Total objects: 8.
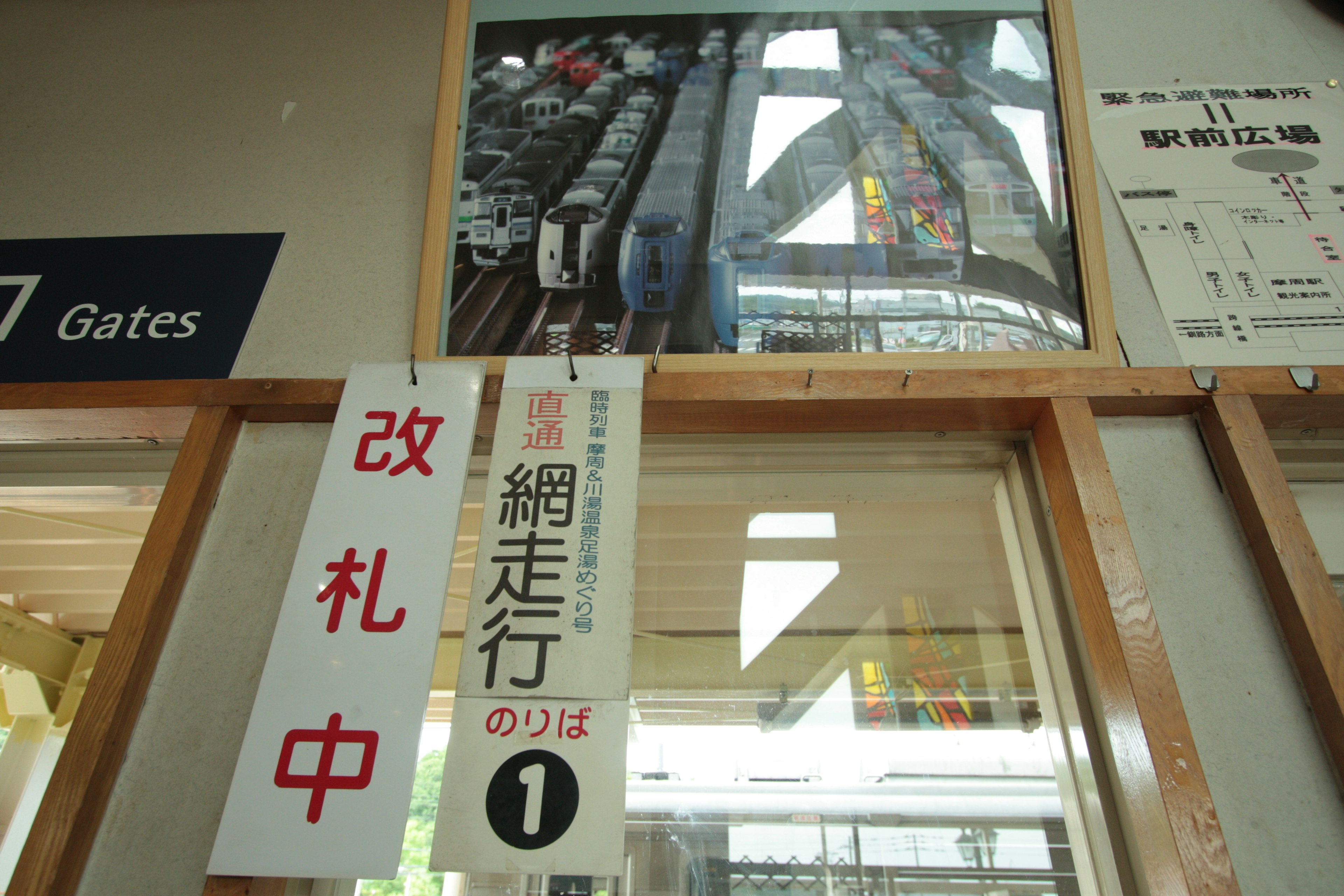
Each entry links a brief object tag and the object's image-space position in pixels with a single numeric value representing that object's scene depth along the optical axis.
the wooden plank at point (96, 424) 1.40
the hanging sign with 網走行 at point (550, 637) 0.99
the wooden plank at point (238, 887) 1.02
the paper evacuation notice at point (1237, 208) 1.39
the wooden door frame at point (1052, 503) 1.03
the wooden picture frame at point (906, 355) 1.37
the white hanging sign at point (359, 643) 1.01
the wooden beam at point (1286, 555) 1.08
